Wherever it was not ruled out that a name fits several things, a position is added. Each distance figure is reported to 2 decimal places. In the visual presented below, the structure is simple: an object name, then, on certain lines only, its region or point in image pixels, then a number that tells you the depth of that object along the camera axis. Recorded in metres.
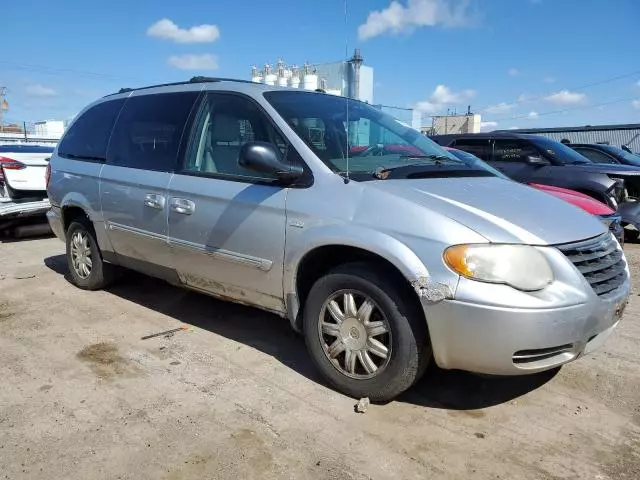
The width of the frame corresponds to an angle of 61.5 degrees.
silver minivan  2.68
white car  7.76
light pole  43.84
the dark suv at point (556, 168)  8.30
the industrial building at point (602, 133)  35.97
